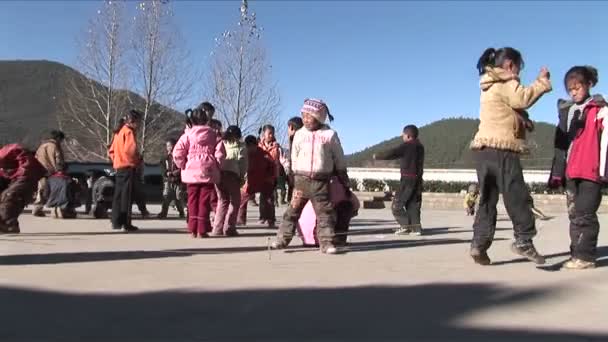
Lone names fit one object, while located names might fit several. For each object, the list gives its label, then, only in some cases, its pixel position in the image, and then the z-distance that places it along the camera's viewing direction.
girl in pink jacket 8.27
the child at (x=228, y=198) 8.65
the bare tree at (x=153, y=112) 31.17
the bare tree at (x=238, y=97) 31.06
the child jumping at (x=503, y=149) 5.84
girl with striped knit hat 6.82
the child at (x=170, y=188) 12.40
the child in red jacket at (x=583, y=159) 5.80
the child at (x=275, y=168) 10.69
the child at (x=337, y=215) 7.36
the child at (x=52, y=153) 11.39
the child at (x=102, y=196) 12.35
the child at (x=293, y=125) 9.28
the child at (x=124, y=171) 9.27
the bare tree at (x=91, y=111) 32.19
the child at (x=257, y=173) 10.39
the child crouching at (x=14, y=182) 8.71
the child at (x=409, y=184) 9.44
